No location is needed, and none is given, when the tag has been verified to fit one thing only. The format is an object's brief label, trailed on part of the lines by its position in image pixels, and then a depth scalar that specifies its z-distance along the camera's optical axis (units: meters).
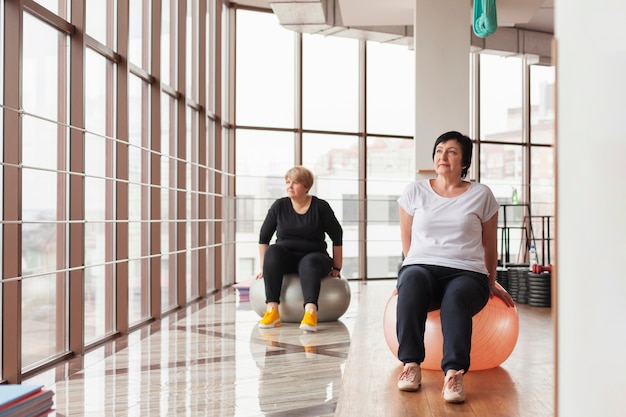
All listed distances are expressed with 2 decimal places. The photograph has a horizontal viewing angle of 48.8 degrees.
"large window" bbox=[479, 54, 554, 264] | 9.38
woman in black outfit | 4.34
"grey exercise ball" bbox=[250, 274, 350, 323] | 4.45
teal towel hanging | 4.43
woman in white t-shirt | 2.64
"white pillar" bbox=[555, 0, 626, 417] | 0.88
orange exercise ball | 2.89
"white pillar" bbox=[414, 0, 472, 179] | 5.64
